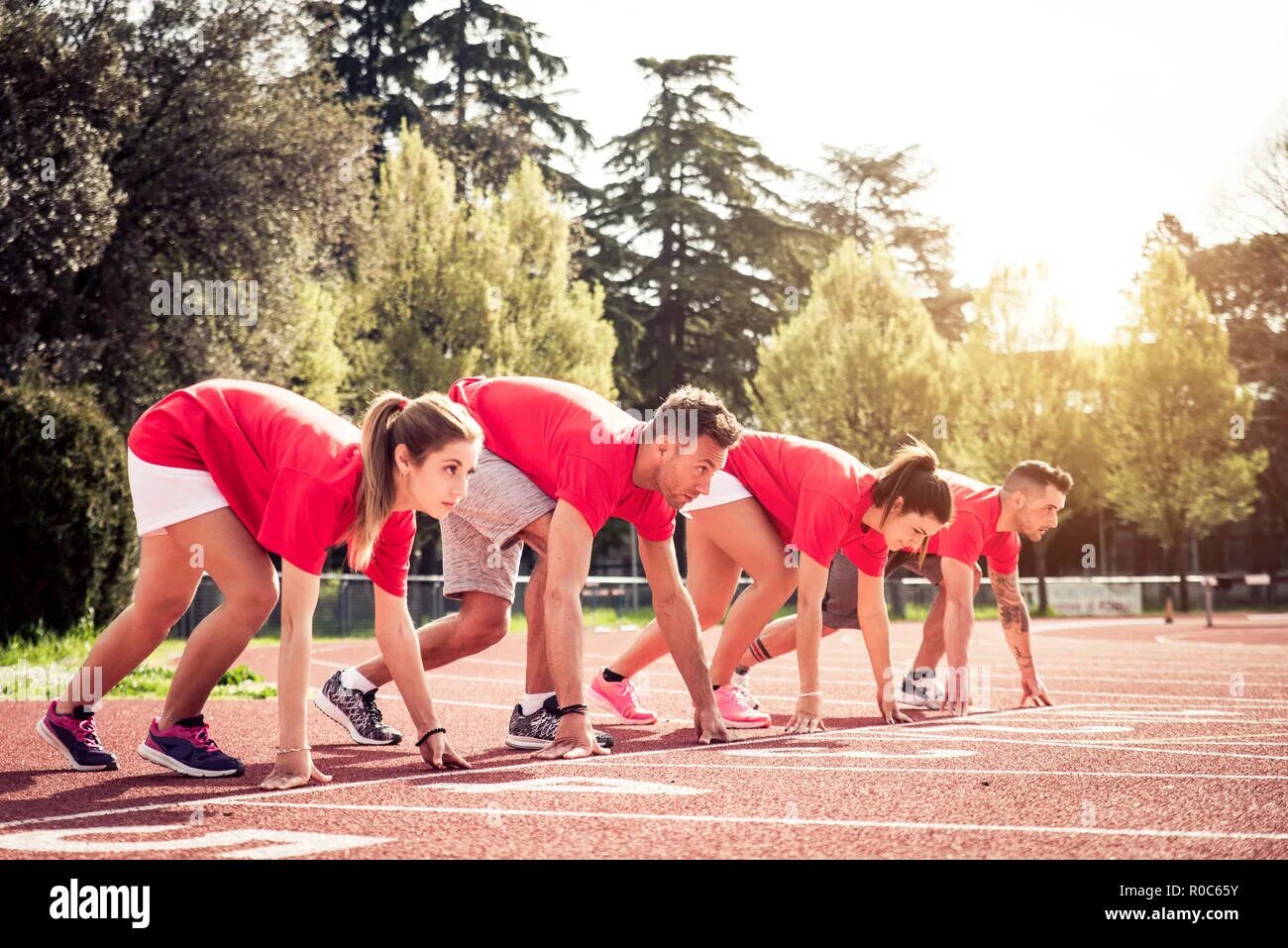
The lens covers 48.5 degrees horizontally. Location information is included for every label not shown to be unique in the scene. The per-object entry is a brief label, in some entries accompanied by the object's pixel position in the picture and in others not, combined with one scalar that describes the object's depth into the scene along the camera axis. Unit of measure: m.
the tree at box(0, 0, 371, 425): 20.97
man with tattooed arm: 8.60
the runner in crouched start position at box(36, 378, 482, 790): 5.02
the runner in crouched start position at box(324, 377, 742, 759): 5.88
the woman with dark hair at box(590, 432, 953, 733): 7.23
